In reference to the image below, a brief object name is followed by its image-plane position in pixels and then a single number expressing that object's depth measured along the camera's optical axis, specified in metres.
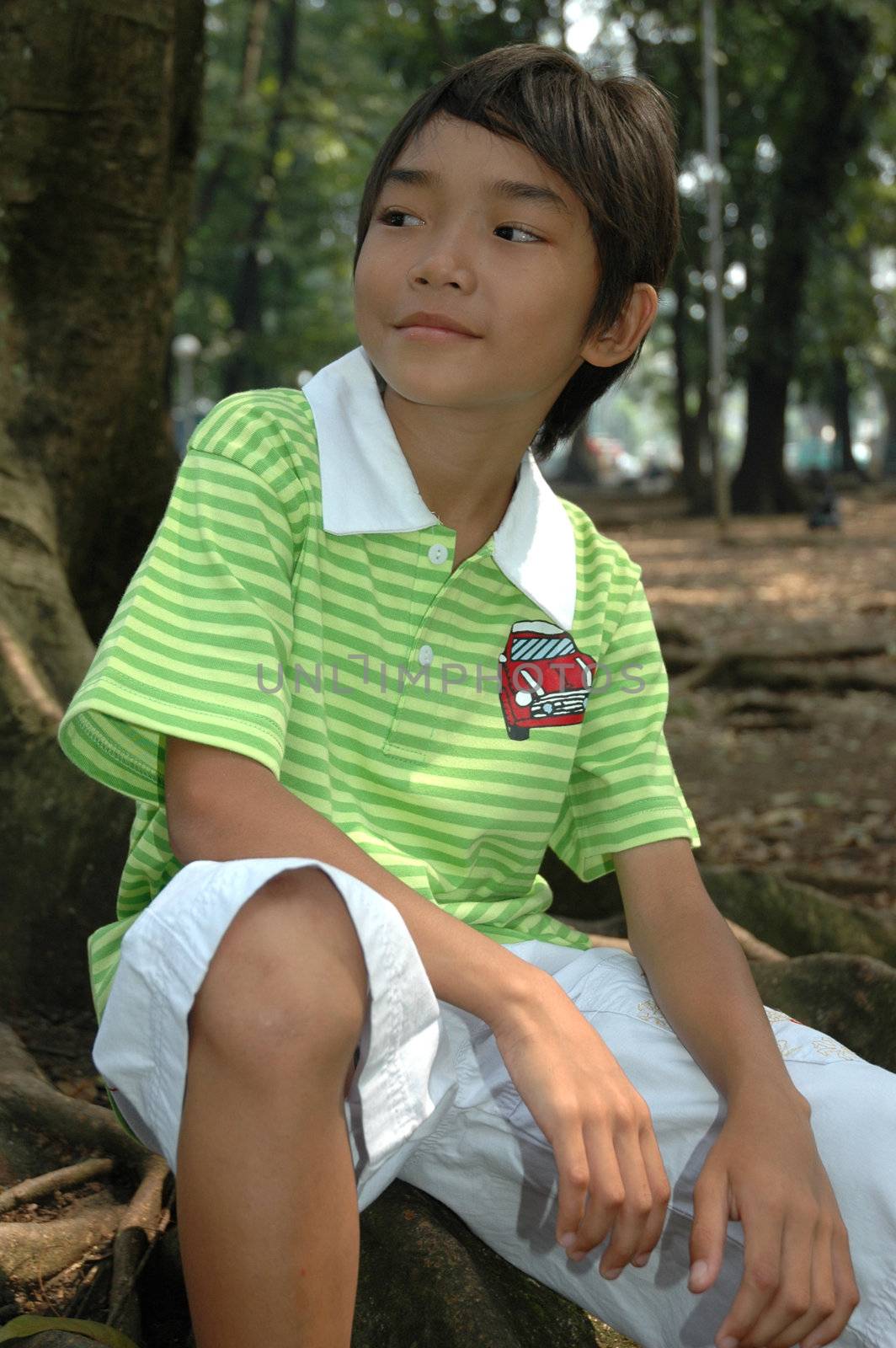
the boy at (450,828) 1.46
